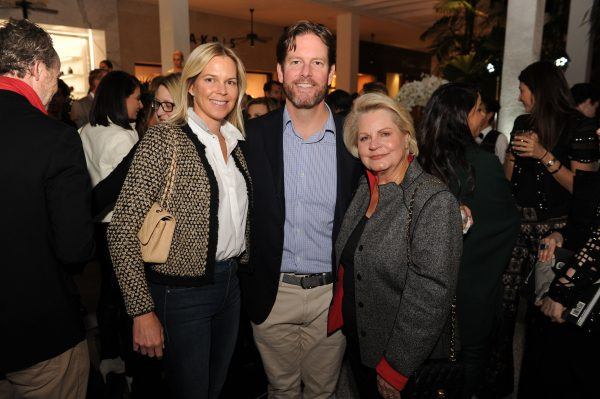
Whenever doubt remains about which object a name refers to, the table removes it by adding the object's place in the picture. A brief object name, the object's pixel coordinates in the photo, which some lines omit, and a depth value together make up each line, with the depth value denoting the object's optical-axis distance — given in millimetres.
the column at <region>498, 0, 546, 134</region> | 4785
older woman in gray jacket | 1554
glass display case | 9373
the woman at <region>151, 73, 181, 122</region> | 2840
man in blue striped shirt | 1969
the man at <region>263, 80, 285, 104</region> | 5969
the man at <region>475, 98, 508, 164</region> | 4547
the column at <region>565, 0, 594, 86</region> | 5984
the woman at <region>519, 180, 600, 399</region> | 1779
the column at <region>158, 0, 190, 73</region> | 7312
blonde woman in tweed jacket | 1592
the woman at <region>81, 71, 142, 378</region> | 2963
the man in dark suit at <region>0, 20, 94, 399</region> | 1442
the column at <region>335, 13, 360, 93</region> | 11438
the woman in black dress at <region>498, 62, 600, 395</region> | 2586
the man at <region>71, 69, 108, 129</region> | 5496
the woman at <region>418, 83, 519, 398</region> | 2092
